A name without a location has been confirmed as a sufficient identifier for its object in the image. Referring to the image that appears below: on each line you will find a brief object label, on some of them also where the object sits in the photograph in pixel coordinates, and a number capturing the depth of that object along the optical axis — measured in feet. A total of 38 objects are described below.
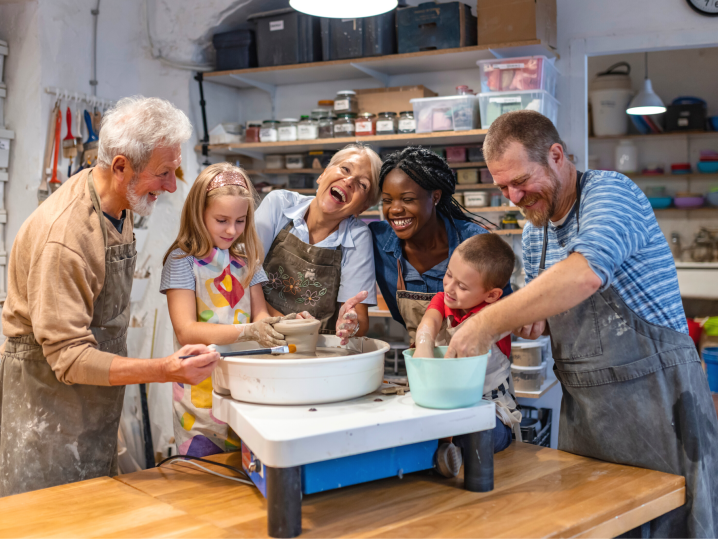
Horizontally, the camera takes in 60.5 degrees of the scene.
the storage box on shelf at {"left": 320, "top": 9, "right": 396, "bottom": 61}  12.21
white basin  4.42
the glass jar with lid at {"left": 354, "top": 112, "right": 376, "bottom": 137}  12.42
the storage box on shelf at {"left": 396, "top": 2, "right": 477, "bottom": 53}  11.53
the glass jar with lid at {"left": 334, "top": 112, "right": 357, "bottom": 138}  12.64
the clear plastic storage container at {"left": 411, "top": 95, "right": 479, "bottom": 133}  11.51
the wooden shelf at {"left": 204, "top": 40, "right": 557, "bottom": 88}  11.43
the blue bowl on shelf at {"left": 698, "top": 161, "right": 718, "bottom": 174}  18.47
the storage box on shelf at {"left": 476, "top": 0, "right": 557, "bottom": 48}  10.84
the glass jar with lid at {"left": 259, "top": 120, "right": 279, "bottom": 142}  13.30
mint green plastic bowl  4.25
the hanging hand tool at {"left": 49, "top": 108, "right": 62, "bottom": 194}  11.47
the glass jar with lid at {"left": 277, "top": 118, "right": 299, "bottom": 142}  13.19
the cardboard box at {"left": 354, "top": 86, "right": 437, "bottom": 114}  12.32
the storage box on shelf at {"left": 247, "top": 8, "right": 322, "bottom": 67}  12.90
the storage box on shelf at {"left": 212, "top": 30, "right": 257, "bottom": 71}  13.50
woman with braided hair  6.91
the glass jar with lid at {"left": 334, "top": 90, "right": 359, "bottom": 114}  12.80
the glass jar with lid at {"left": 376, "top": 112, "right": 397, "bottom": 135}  12.21
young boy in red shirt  5.50
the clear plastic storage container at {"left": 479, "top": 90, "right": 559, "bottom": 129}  10.89
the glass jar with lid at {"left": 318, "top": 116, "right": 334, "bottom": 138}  12.89
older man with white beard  5.09
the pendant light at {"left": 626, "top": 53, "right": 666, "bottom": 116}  17.52
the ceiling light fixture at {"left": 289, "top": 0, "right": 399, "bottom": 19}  7.57
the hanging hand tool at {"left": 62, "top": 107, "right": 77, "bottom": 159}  11.69
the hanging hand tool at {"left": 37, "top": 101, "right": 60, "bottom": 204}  11.54
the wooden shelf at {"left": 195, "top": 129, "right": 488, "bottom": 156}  11.75
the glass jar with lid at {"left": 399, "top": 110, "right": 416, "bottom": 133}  12.06
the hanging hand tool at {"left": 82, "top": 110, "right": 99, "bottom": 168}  11.57
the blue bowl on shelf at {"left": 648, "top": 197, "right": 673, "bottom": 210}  18.76
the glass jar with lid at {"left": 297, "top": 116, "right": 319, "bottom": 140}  13.01
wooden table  4.12
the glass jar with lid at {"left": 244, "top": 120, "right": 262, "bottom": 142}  13.62
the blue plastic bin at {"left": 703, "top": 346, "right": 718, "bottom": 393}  8.60
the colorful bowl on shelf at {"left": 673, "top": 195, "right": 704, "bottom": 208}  18.43
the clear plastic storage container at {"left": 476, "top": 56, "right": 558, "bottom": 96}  10.98
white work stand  3.89
